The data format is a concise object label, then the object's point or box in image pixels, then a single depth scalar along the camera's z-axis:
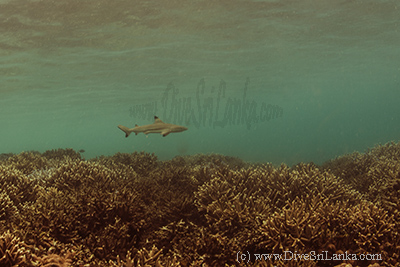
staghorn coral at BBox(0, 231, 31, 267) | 2.83
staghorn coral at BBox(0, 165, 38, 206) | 5.57
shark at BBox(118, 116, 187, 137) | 8.34
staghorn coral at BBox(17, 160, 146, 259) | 3.96
